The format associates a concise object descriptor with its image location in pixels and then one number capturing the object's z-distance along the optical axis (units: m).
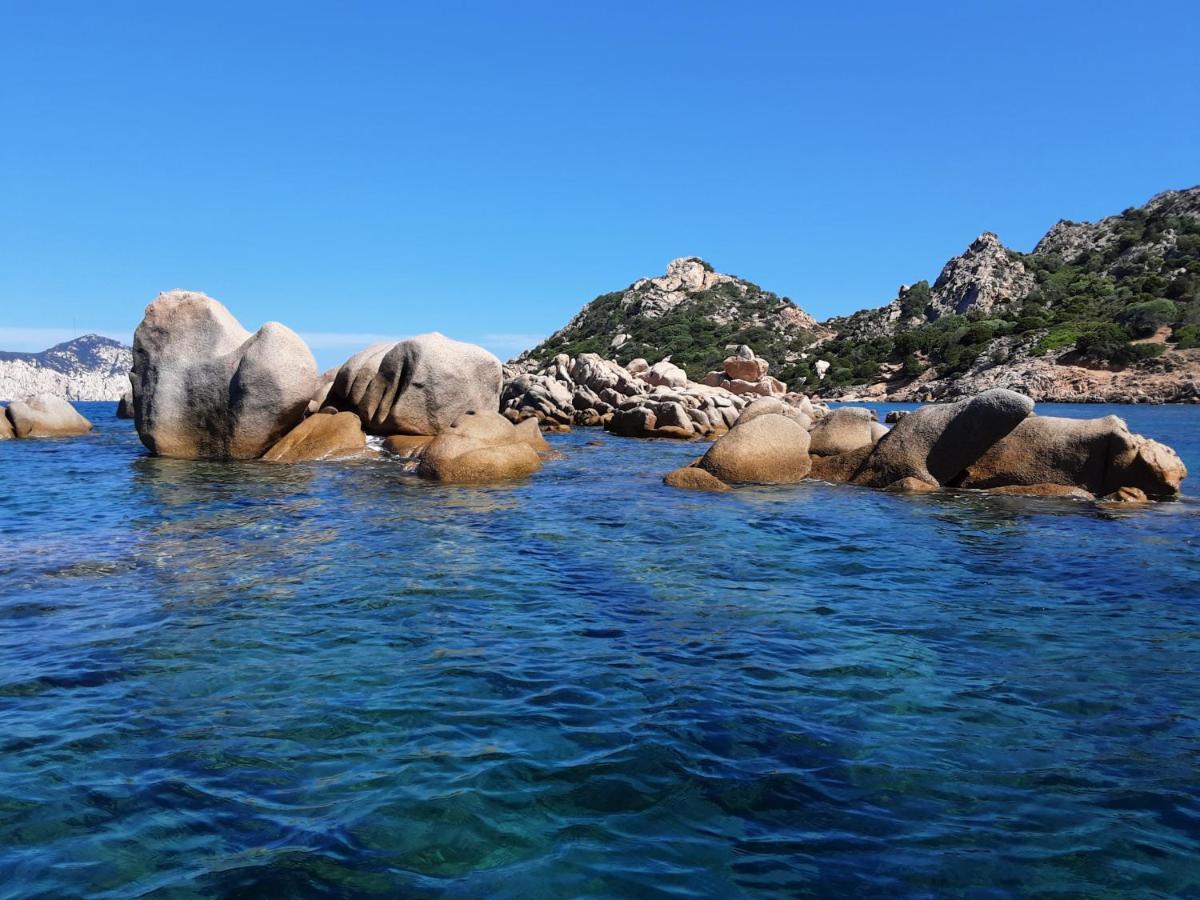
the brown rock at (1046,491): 15.15
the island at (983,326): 63.72
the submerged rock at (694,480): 16.28
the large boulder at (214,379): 19.27
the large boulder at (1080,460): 14.99
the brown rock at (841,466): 17.64
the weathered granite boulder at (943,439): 15.73
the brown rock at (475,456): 17.11
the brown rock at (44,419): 30.62
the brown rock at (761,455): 17.34
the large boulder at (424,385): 21.53
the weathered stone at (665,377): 45.38
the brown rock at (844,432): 18.66
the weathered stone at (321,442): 20.19
